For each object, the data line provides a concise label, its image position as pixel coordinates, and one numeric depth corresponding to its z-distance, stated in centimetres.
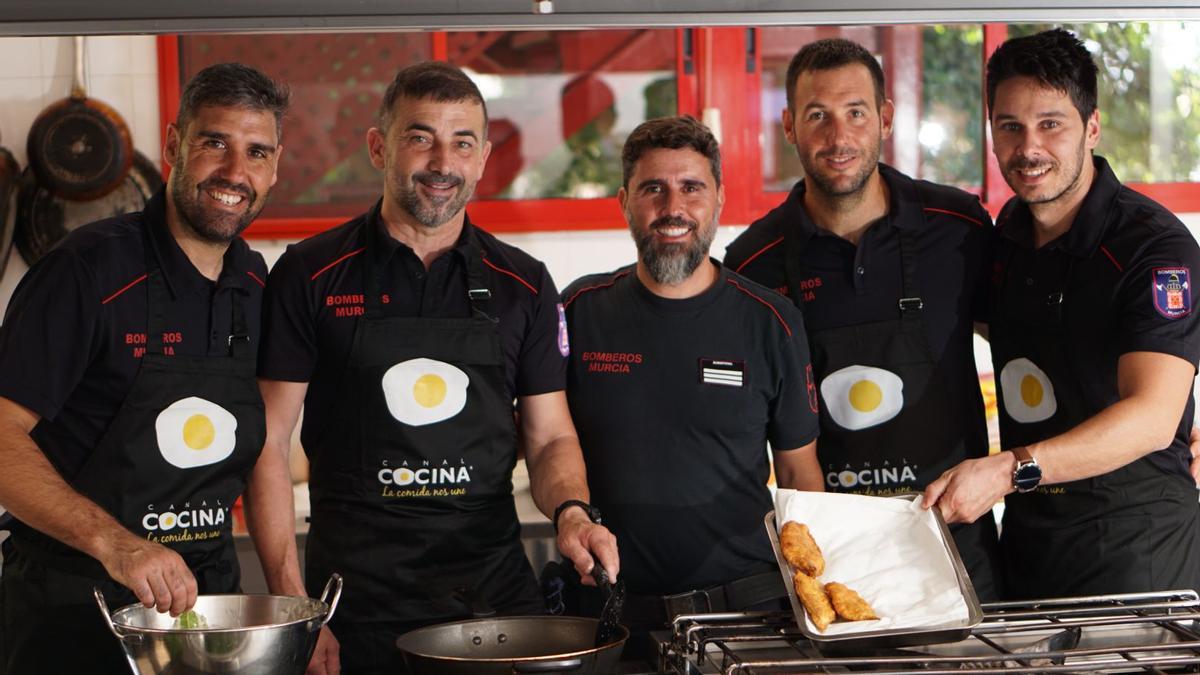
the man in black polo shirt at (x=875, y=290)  272
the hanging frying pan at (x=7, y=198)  438
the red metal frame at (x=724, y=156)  467
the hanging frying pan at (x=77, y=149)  443
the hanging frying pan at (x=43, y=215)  444
